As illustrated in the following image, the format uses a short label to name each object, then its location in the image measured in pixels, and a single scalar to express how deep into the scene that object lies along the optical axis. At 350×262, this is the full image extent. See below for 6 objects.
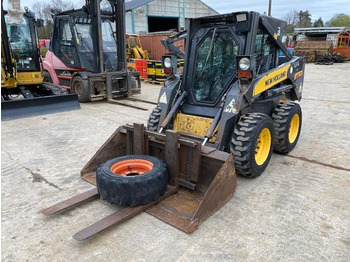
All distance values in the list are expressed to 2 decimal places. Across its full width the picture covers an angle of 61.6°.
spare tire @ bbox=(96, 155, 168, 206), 2.90
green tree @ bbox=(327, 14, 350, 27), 52.89
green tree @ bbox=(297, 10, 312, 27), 58.47
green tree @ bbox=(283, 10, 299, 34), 58.16
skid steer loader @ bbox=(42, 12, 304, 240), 2.96
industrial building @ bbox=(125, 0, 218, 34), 23.02
